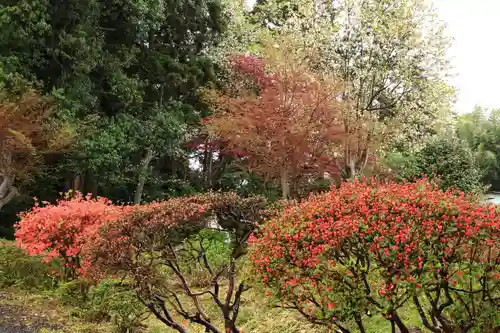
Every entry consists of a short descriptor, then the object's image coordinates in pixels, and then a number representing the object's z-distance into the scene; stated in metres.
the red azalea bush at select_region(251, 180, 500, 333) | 4.82
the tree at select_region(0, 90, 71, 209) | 13.09
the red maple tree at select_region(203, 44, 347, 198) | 14.95
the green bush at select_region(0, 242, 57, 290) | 10.91
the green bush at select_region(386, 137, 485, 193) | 14.18
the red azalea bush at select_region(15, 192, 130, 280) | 9.85
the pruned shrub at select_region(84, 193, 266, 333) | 6.34
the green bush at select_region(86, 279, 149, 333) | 7.15
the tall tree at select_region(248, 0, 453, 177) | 16.11
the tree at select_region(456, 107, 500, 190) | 33.56
